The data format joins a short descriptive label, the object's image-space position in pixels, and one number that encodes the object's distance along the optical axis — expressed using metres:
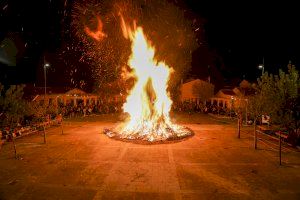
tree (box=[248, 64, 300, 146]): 15.33
